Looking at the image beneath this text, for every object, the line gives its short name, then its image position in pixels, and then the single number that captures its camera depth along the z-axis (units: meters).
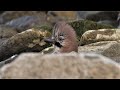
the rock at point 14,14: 23.39
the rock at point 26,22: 18.05
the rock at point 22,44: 10.03
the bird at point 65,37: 5.81
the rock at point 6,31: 14.14
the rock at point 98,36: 9.44
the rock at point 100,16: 18.97
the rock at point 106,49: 7.58
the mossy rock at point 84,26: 11.16
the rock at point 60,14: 24.38
